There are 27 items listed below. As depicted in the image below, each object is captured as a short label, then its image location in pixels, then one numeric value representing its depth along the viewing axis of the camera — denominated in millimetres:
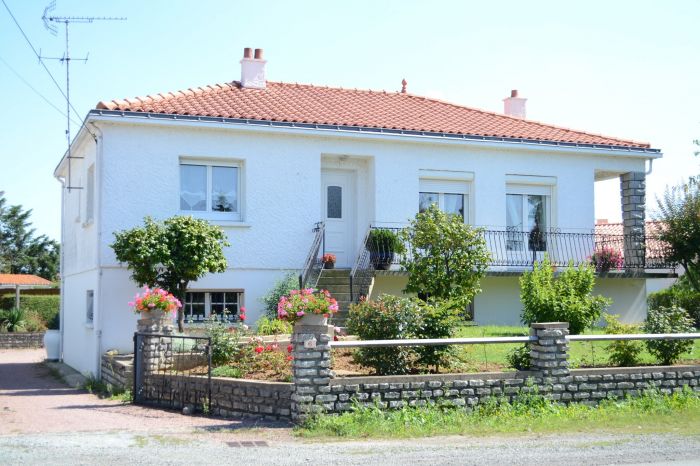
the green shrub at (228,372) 12445
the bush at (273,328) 15516
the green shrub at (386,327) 11633
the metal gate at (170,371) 12602
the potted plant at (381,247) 18234
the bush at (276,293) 17094
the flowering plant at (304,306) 10867
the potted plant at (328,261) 18297
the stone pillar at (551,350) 11711
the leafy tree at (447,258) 15406
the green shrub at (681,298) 24359
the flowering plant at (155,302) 13906
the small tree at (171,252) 15266
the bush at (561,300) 14398
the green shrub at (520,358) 12152
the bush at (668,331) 12953
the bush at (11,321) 29484
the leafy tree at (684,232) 21016
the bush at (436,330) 11984
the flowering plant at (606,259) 20141
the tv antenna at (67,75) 18078
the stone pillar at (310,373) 10688
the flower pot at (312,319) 10859
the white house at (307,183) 17047
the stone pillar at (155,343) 13617
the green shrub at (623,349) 12742
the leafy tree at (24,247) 54500
